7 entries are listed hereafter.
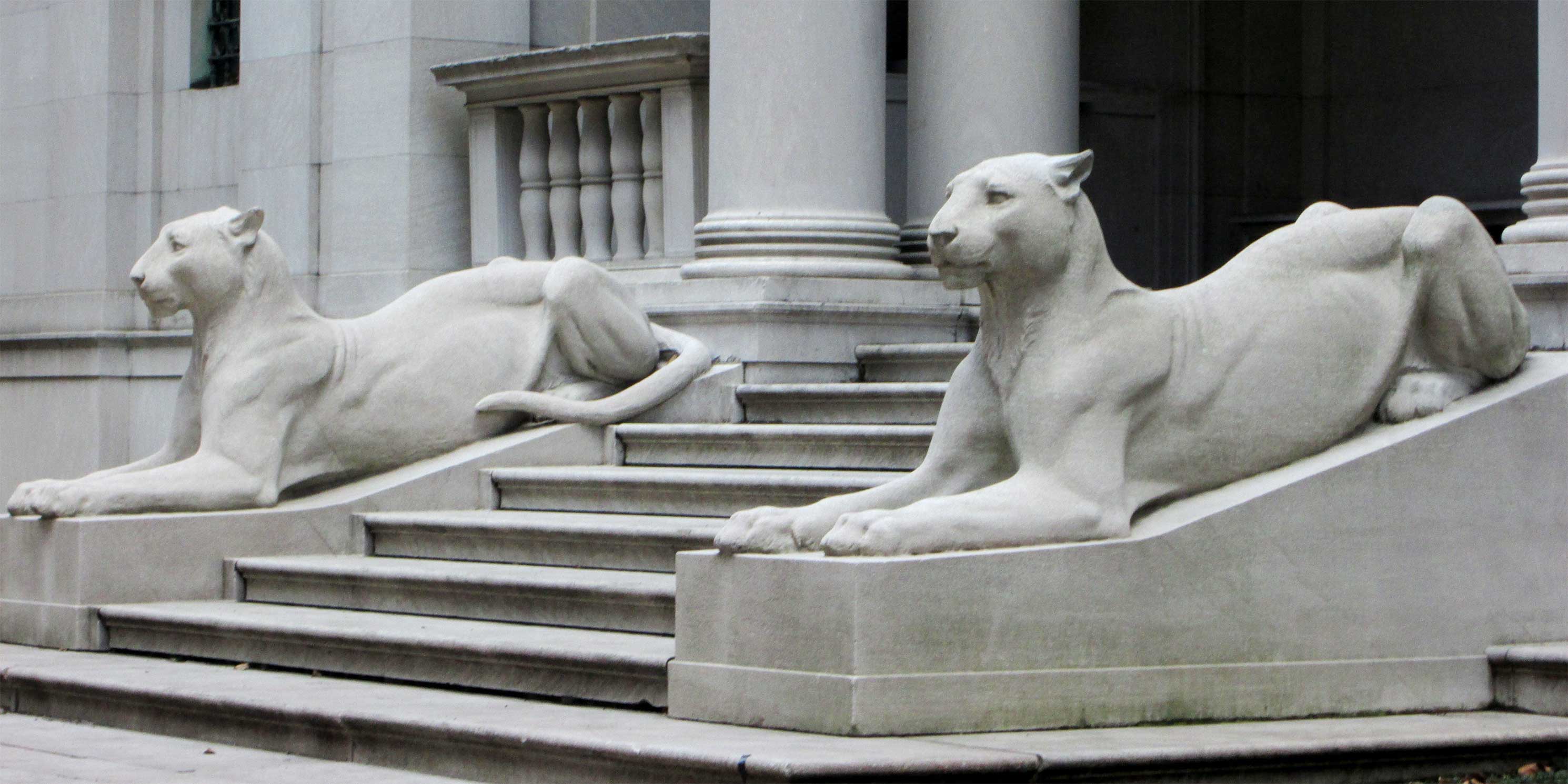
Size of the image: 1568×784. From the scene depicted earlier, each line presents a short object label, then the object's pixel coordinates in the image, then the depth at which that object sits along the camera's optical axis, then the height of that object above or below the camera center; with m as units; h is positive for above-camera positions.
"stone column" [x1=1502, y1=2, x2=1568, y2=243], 9.87 +1.07
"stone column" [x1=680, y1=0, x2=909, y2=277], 11.97 +1.29
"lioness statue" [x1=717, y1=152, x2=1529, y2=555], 7.81 +0.15
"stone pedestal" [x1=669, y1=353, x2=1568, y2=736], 7.43 -0.64
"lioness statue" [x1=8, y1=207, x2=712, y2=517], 10.87 +0.17
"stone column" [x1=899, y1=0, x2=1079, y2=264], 12.22 +1.60
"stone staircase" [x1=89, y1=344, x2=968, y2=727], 8.82 -0.66
